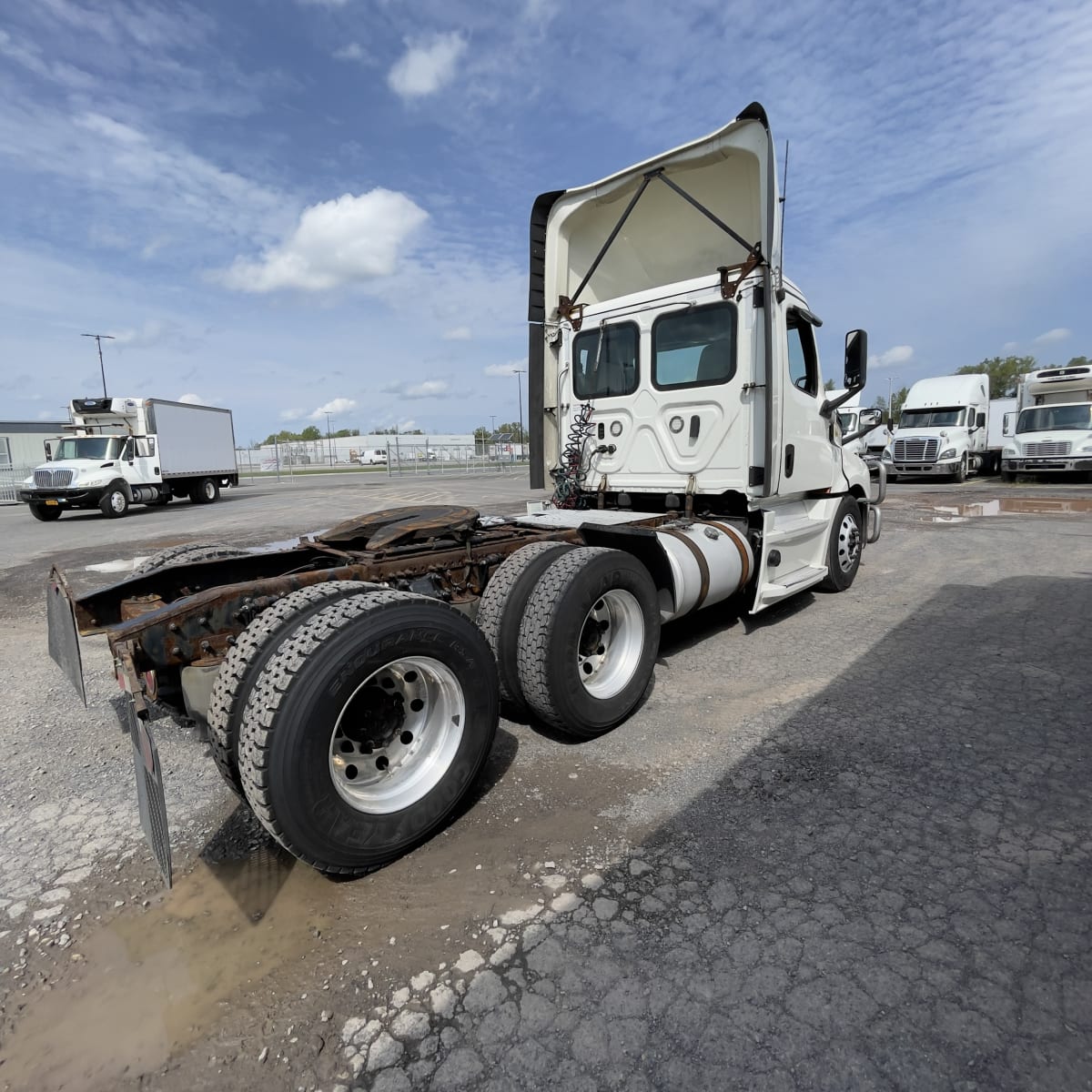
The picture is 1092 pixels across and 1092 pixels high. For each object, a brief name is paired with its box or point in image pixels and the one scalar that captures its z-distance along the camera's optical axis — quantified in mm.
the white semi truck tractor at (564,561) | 2523
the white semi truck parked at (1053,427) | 19641
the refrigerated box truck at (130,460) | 17531
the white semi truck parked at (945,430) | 21719
